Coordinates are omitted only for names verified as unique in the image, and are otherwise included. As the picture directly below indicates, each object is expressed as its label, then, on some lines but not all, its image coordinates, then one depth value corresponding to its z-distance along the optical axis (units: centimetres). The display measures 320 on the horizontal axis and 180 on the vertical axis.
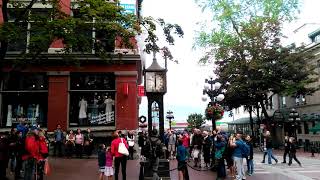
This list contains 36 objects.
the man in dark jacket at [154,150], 879
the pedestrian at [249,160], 1124
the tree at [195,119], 6191
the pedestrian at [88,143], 1532
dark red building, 1658
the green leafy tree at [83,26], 1004
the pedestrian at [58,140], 1505
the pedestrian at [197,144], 1321
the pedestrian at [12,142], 905
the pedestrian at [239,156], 955
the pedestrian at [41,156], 845
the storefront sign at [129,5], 1648
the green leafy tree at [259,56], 2628
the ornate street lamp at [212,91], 1370
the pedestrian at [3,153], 878
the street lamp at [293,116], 2416
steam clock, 949
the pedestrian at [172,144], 1678
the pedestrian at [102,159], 902
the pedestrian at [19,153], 884
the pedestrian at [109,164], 882
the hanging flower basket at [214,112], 1345
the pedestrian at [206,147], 1294
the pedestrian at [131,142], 1489
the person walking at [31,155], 813
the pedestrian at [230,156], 1027
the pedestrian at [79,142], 1502
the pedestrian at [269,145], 1413
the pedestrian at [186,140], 1482
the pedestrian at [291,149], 1449
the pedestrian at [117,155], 886
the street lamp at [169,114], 1852
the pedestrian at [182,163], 906
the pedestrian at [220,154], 1017
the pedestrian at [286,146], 1487
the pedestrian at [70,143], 1514
